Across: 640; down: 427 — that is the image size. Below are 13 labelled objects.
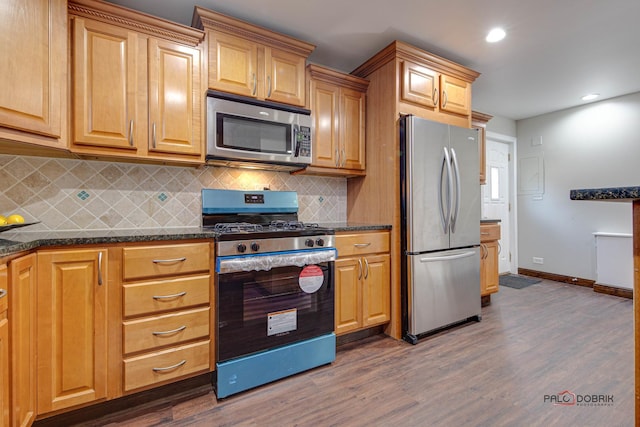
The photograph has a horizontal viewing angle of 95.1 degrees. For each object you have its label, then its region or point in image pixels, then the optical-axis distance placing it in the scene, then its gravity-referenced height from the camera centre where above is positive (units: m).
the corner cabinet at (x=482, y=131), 3.67 +1.06
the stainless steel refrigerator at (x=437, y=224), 2.42 -0.09
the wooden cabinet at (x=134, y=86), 1.72 +0.82
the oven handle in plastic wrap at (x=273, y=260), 1.74 -0.30
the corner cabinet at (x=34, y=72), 1.31 +0.70
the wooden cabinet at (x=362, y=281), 2.29 -0.55
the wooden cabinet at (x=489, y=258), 3.17 -0.50
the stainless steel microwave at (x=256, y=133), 2.04 +0.61
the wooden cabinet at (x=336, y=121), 2.57 +0.85
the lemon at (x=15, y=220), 1.48 -0.03
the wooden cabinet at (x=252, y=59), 2.05 +1.17
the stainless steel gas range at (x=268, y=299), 1.75 -0.55
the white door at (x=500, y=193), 4.54 +0.33
